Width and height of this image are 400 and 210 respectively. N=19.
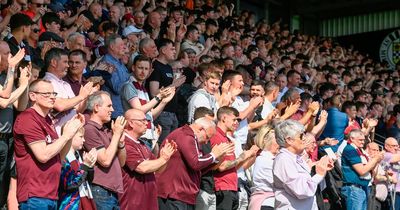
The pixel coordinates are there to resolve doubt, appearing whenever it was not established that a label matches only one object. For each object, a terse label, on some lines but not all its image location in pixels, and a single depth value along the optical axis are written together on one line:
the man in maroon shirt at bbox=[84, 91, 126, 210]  11.50
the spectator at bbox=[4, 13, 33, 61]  14.14
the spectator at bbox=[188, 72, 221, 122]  16.09
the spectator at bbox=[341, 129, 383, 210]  18.33
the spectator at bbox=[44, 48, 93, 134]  12.09
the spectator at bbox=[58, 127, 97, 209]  10.91
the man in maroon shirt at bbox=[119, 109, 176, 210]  12.21
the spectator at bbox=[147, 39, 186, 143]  16.44
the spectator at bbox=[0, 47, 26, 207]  10.92
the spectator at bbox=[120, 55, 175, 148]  14.30
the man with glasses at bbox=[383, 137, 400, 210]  20.69
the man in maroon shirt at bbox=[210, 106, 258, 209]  14.62
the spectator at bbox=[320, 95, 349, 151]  21.06
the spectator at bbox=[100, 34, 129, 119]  15.19
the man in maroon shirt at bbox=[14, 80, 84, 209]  10.30
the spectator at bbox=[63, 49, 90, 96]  13.65
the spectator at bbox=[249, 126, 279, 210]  14.56
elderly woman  12.16
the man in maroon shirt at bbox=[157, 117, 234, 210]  13.45
